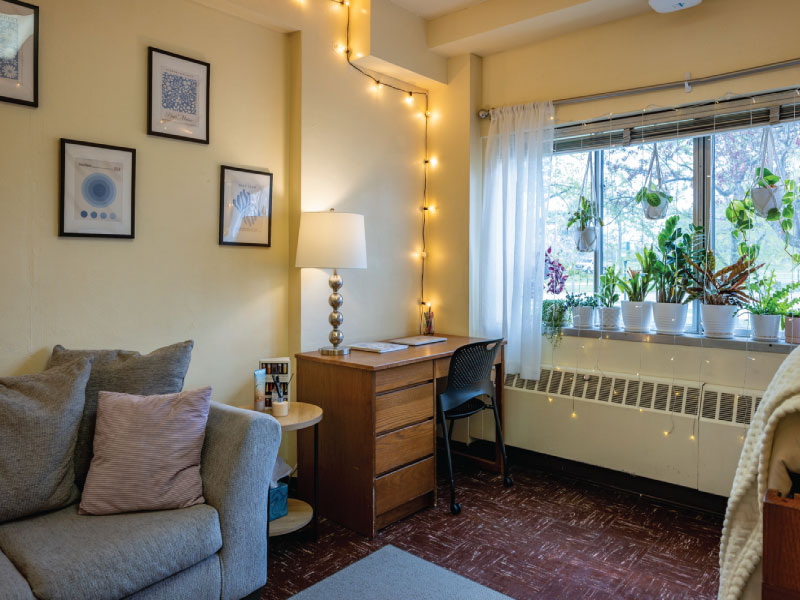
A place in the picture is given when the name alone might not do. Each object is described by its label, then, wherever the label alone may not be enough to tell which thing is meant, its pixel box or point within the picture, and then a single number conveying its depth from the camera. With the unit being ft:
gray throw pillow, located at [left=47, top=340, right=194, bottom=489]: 6.89
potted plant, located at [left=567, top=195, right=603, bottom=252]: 11.03
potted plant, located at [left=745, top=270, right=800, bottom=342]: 9.23
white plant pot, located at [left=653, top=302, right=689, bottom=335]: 10.17
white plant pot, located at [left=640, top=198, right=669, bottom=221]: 10.19
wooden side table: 7.98
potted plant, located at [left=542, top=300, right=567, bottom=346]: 11.45
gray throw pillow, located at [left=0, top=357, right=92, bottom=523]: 5.92
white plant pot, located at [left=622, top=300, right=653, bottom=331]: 10.52
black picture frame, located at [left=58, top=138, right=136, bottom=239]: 7.43
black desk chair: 9.54
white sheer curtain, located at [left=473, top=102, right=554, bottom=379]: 11.25
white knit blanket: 3.46
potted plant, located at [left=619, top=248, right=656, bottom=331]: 10.52
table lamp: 9.20
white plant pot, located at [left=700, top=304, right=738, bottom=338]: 9.59
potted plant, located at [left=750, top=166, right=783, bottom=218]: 8.99
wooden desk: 8.70
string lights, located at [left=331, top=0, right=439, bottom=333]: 12.21
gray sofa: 5.14
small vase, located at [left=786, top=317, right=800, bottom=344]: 8.95
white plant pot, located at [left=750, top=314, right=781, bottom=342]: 9.24
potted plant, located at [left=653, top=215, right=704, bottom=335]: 10.16
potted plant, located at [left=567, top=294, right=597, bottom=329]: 11.23
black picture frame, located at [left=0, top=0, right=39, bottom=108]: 7.16
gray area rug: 7.11
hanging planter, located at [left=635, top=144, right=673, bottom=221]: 10.16
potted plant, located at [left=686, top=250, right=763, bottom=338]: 9.57
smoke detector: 9.05
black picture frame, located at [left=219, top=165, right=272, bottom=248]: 9.14
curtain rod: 8.86
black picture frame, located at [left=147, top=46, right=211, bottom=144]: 8.23
